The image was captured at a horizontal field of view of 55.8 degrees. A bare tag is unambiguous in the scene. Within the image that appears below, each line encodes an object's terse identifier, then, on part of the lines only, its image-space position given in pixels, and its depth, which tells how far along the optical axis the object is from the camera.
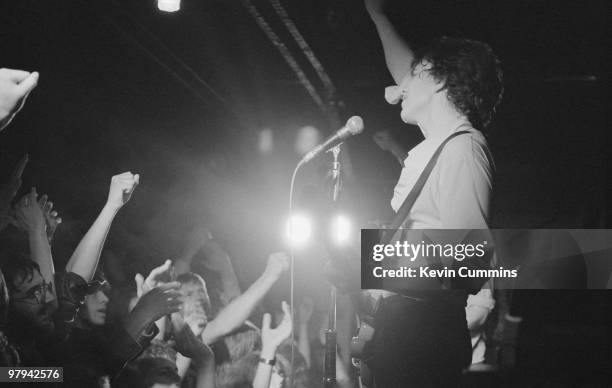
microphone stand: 2.54
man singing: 2.01
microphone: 2.47
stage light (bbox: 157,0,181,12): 3.13
